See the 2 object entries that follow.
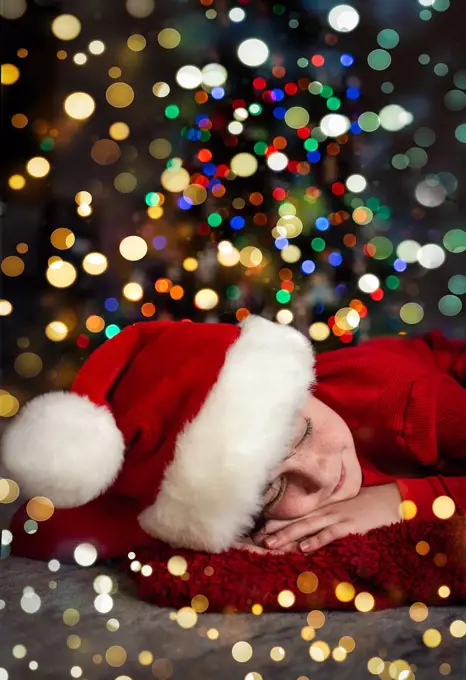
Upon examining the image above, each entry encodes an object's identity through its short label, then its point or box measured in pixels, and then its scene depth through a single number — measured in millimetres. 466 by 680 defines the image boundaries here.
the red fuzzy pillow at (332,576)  671
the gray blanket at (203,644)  584
